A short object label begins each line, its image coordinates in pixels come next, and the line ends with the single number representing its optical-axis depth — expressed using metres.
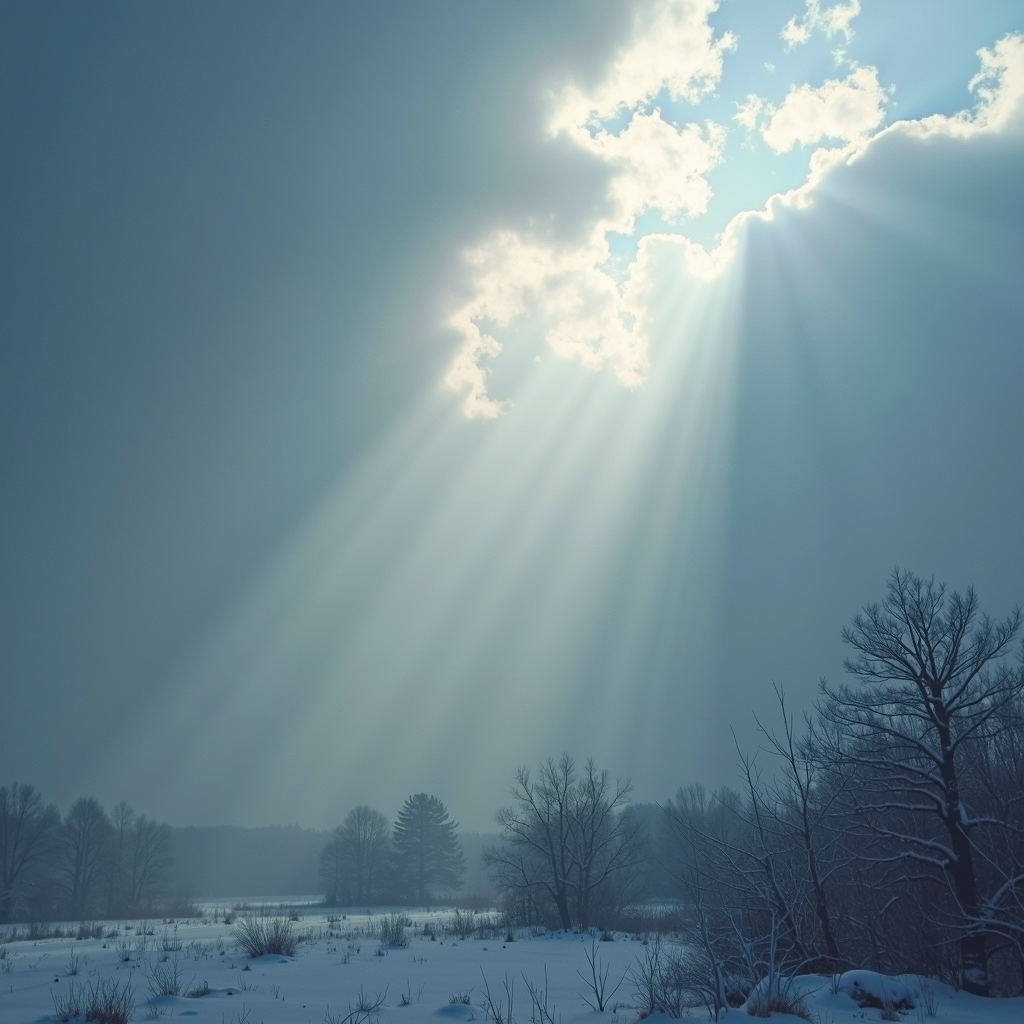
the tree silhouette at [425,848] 89.94
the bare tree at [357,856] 93.94
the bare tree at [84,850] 75.19
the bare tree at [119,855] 80.81
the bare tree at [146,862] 84.88
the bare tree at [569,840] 46.16
